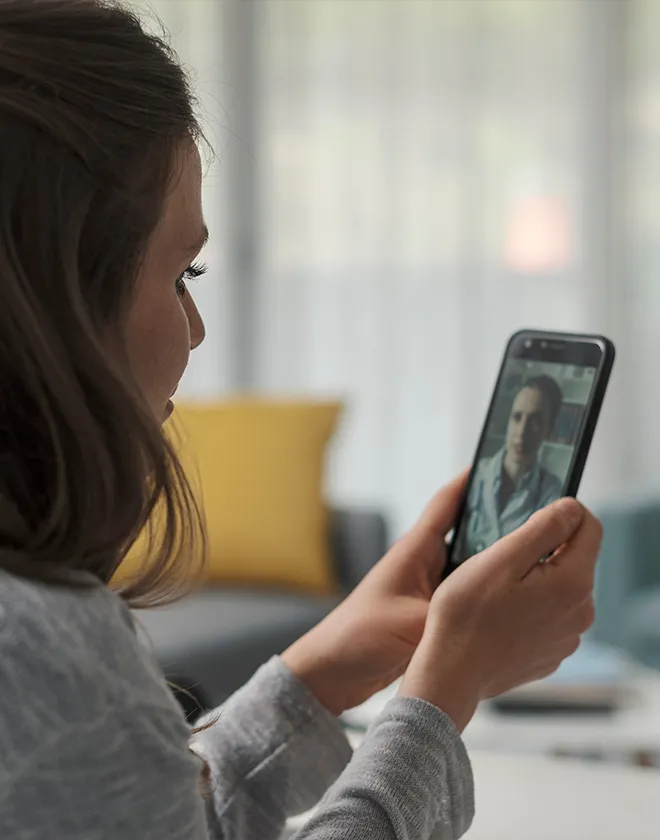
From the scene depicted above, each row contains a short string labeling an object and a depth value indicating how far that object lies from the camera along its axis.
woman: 0.51
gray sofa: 2.40
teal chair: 2.77
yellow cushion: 2.86
